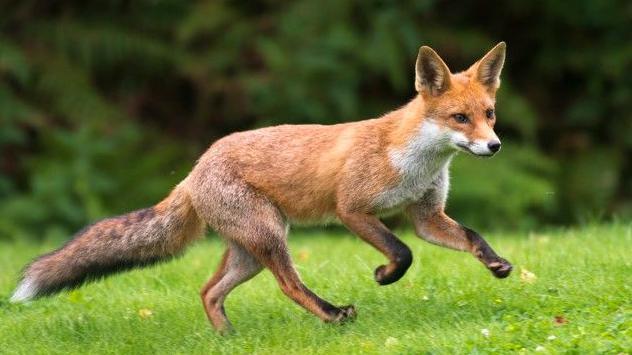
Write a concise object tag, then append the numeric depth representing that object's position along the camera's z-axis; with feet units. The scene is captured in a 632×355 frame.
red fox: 40.68
